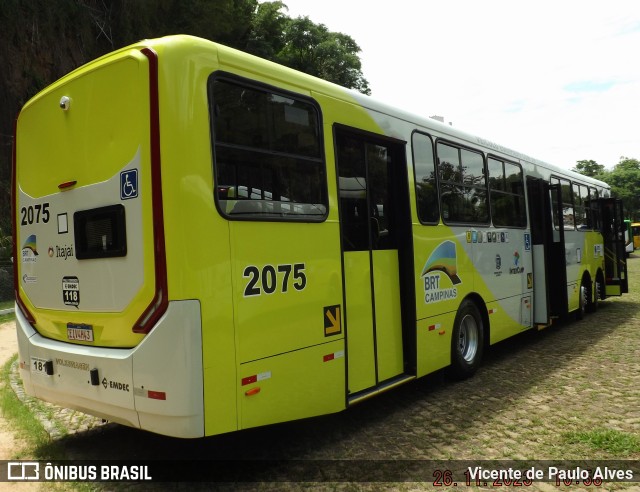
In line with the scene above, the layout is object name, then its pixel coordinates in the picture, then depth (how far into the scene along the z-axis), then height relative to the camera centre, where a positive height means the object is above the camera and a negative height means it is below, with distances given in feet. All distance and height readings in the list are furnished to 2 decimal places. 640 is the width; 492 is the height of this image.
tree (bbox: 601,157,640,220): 215.10 +22.44
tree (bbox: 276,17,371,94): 103.86 +40.69
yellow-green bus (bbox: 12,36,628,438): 11.07 +0.36
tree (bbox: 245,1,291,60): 99.55 +45.87
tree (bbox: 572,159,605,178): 257.96 +36.36
